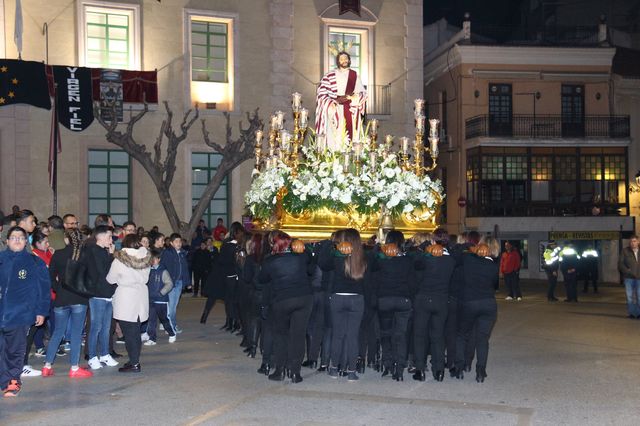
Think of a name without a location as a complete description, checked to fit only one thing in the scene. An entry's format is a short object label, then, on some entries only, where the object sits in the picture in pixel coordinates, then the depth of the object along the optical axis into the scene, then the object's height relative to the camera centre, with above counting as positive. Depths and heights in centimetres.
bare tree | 2391 +167
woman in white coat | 1083 -104
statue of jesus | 1491 +189
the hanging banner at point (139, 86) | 2472 +371
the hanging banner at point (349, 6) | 2755 +669
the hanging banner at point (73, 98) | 2345 +319
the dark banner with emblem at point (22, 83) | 2331 +357
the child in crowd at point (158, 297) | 1326 -131
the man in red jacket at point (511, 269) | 2391 -157
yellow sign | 3688 -96
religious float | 1345 +41
